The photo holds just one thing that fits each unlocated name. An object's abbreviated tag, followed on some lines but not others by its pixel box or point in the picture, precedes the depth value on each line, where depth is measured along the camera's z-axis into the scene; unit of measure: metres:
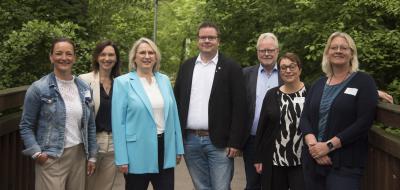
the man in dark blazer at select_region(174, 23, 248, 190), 5.11
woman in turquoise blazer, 4.62
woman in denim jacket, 4.30
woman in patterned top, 4.92
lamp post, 21.04
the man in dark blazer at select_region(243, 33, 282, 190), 5.60
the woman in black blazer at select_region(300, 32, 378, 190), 4.14
